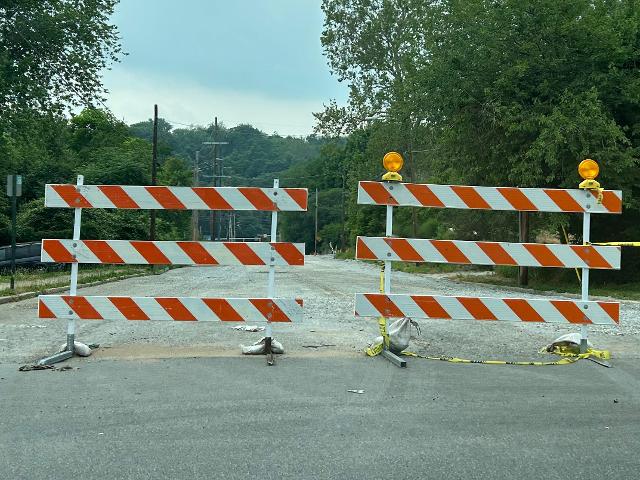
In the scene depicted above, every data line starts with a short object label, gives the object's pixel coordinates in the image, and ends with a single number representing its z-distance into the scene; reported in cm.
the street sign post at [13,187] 1514
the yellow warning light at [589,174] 721
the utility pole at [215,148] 6456
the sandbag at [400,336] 718
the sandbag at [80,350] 709
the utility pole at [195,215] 5707
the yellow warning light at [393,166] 720
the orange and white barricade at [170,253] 700
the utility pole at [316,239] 10232
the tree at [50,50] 2397
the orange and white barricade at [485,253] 704
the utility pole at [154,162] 3447
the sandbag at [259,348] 723
